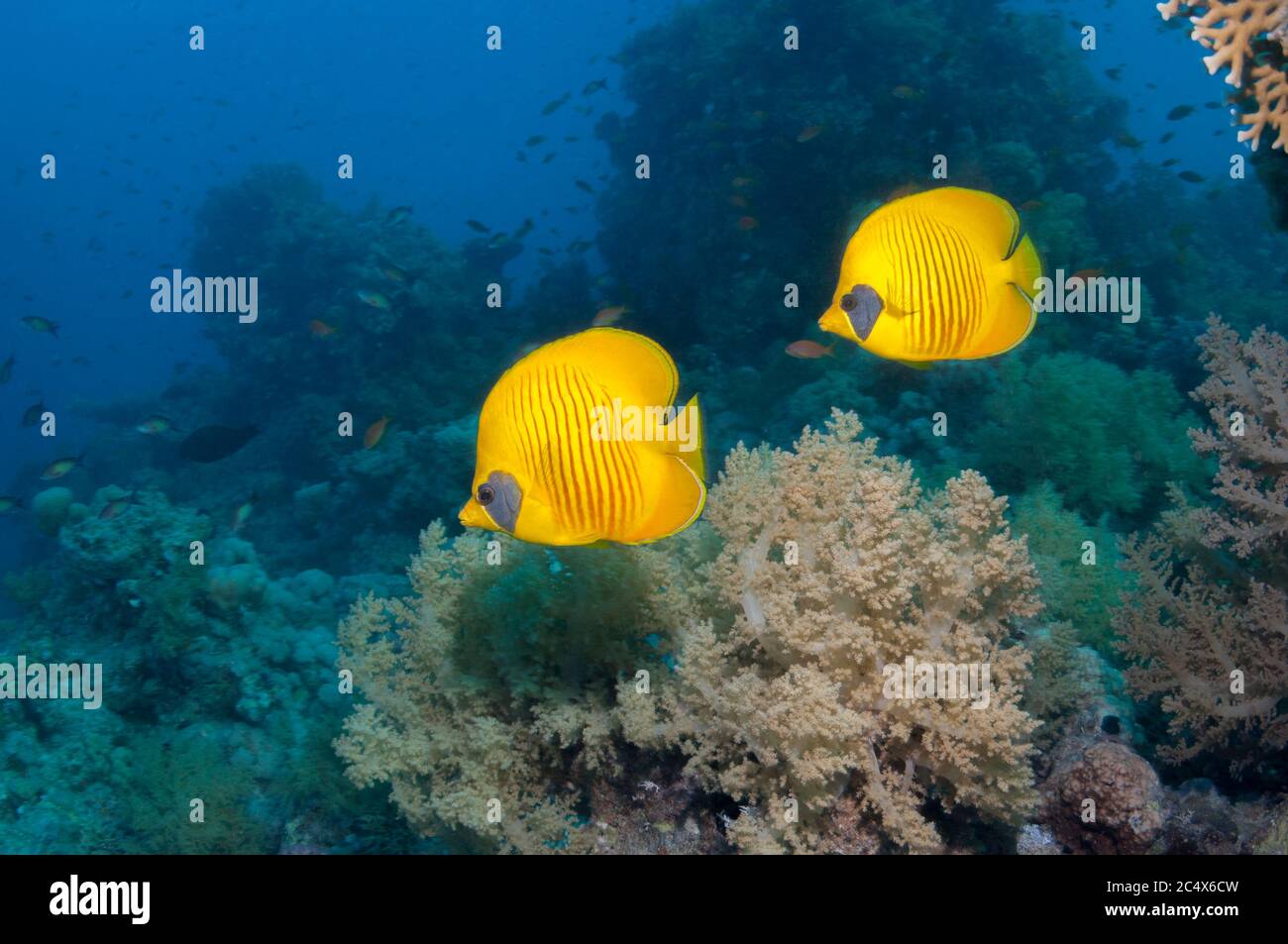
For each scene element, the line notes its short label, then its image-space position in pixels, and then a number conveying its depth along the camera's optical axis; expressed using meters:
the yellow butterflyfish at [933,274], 2.04
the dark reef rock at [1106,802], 2.56
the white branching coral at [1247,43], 2.25
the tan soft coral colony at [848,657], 2.51
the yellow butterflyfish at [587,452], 1.85
